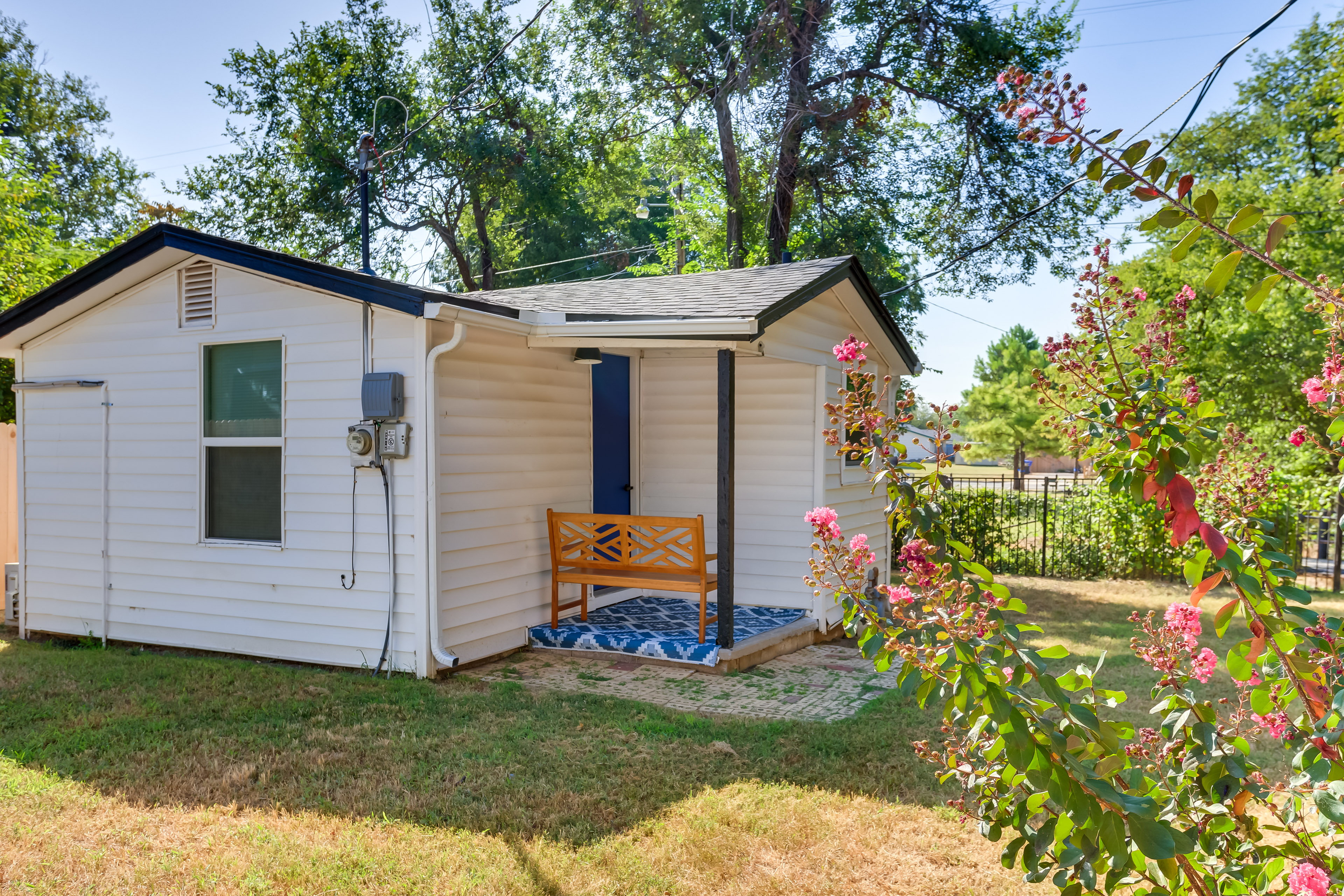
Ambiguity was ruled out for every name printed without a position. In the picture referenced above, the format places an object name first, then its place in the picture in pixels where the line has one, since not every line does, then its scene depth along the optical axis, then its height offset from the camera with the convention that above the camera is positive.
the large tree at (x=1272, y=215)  14.02 +3.54
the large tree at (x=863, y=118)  15.28 +5.60
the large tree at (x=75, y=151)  23.36 +7.60
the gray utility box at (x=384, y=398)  5.94 +0.24
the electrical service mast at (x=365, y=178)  8.84 +2.63
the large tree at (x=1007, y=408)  32.56 +1.26
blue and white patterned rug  6.54 -1.51
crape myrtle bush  1.83 -0.46
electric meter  6.05 -0.06
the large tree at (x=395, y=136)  19.06 +6.35
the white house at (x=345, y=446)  6.15 -0.06
